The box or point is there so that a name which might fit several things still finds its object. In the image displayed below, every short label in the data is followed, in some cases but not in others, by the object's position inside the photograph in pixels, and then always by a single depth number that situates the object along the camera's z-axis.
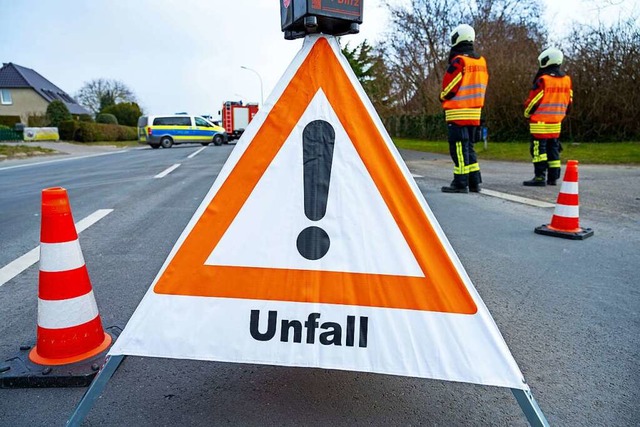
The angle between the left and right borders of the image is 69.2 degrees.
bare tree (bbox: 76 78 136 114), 75.62
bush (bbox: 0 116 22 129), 47.03
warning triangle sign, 1.83
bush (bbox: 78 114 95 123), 56.82
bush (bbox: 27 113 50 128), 44.88
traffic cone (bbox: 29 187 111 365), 2.50
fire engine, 43.00
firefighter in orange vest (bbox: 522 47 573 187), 8.42
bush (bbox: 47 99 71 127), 44.12
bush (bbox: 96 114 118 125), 52.31
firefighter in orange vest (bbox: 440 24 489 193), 7.29
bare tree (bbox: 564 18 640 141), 18.03
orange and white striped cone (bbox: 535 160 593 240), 5.05
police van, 33.31
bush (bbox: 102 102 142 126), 61.38
